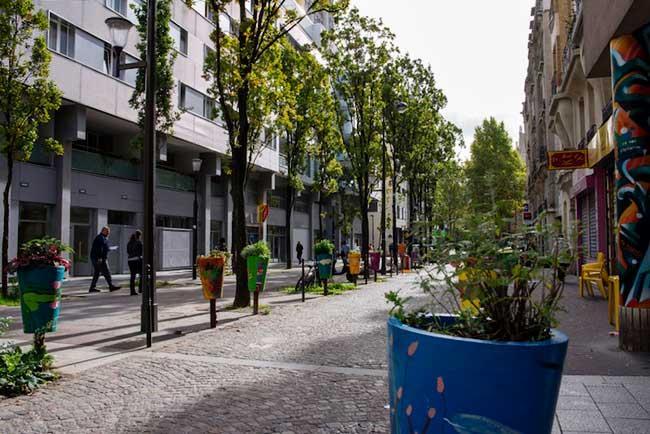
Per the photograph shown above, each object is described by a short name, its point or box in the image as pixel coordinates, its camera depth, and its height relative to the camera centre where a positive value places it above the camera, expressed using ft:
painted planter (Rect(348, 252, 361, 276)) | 63.46 -1.92
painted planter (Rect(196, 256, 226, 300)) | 32.48 -1.64
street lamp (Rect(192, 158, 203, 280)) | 70.07 +3.81
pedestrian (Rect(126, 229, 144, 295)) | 51.03 -0.74
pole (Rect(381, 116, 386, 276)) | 81.47 +9.60
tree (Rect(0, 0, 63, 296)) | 43.45 +12.96
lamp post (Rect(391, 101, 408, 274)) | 90.64 +9.30
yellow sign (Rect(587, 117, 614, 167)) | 46.53 +9.20
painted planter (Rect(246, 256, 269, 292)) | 43.16 -1.72
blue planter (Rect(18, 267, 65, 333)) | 20.25 -1.80
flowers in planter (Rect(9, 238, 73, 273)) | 20.48 -0.23
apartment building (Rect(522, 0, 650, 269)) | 24.18 +11.67
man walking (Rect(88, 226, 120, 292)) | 52.18 -0.72
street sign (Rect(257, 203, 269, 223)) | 58.54 +3.69
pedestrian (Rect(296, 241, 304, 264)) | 119.73 -0.44
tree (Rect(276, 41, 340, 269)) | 77.25 +20.10
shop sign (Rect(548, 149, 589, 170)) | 52.79 +8.26
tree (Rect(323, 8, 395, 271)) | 75.51 +23.14
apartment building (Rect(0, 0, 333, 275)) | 65.92 +14.07
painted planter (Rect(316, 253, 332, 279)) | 53.02 -1.88
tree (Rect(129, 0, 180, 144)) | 64.85 +21.63
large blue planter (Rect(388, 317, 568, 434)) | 7.23 -1.87
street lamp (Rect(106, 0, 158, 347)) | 28.30 +5.42
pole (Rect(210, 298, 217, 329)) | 30.74 -3.86
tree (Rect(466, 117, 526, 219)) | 211.61 +34.88
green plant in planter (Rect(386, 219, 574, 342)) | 8.05 -0.52
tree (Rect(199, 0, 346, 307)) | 40.37 +14.20
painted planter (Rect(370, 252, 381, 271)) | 76.47 -1.91
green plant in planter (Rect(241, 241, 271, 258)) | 41.36 -0.22
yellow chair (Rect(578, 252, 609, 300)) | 45.13 -2.62
